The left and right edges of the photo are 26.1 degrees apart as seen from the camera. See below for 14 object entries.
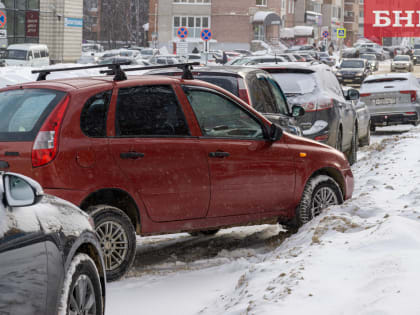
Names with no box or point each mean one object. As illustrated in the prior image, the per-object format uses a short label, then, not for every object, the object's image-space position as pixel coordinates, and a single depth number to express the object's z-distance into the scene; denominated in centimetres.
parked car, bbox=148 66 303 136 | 1102
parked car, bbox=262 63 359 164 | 1369
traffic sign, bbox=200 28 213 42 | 4127
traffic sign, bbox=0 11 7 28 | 3234
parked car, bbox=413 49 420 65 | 9231
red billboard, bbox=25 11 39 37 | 6425
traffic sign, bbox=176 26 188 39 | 4047
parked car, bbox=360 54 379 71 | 6616
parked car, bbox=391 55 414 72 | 7325
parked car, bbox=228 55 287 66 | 3493
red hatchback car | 693
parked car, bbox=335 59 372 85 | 5403
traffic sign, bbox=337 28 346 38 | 6725
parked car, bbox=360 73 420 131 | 2212
